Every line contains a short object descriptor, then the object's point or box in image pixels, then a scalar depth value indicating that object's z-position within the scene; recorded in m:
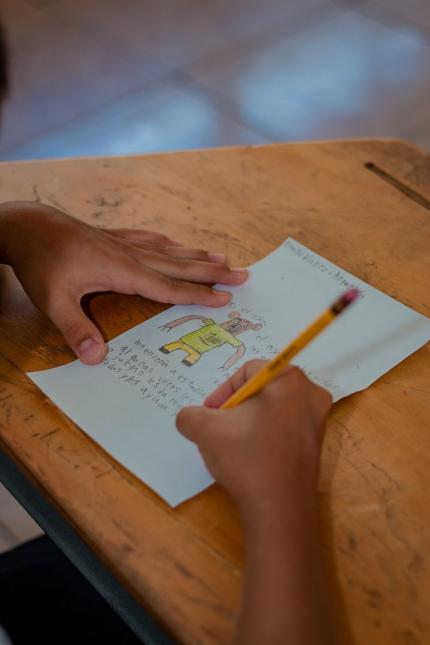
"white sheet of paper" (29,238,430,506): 0.94
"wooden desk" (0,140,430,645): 0.88
